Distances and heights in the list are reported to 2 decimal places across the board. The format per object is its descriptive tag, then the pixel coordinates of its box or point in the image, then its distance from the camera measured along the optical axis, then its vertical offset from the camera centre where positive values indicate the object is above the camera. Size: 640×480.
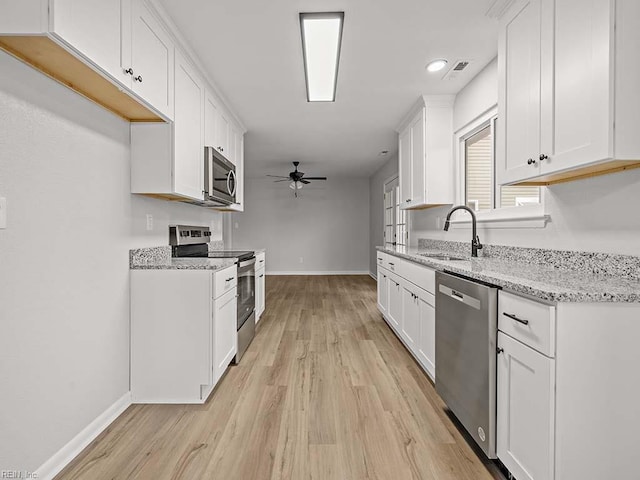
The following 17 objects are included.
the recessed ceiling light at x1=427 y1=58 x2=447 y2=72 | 2.75 +1.43
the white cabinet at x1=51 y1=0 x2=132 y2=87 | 1.25 +0.85
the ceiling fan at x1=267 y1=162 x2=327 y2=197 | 6.79 +1.18
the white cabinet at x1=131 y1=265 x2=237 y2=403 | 2.16 -0.63
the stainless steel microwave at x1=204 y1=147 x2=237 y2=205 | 2.94 +0.55
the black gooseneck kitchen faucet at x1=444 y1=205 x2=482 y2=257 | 2.68 -0.01
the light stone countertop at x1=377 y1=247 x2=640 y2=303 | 1.16 -0.19
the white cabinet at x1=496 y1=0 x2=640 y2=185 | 1.31 +0.67
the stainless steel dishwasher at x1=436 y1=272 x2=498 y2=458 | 1.50 -0.59
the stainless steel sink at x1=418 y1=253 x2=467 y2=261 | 2.68 -0.16
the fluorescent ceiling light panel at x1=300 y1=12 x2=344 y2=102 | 2.19 +1.41
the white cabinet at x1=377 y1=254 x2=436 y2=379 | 2.39 -0.61
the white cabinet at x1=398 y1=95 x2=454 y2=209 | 3.50 +0.92
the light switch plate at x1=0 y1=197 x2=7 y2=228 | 1.27 +0.09
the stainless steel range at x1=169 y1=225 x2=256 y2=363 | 2.88 -0.25
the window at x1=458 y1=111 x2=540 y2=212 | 2.59 +0.58
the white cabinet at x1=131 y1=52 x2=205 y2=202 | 2.21 +0.59
